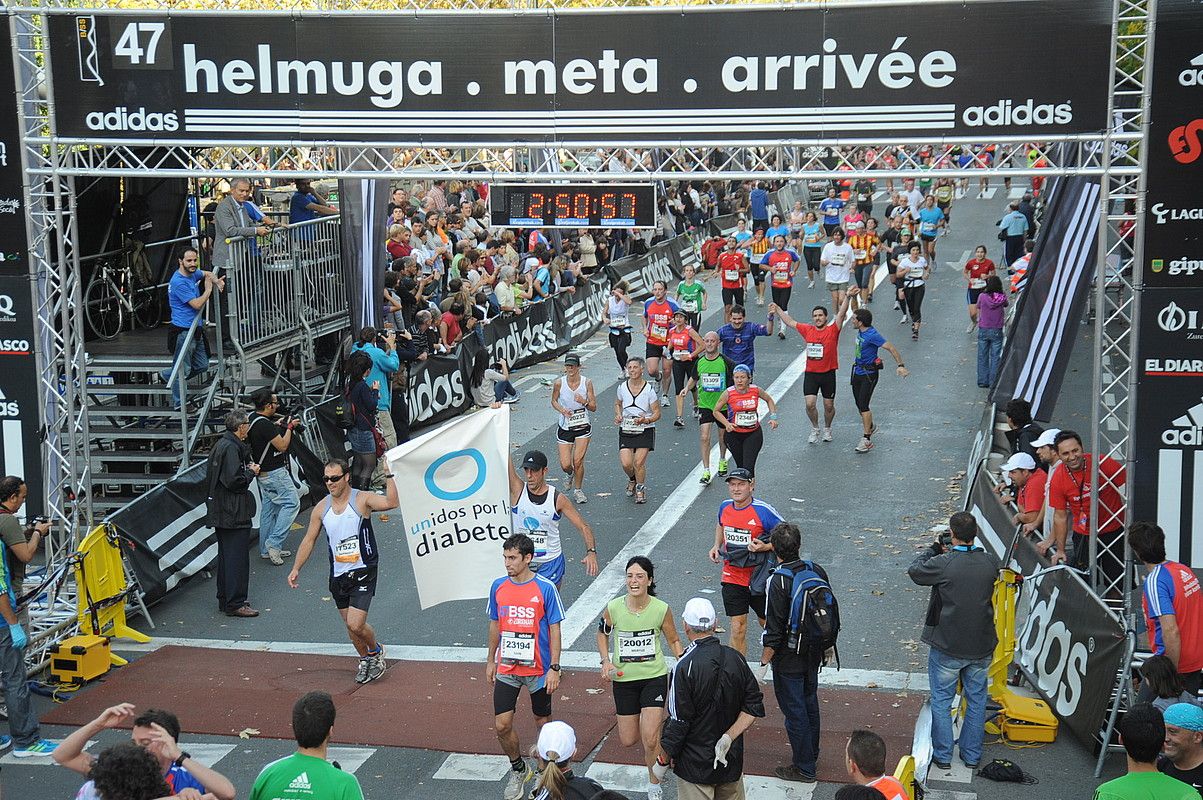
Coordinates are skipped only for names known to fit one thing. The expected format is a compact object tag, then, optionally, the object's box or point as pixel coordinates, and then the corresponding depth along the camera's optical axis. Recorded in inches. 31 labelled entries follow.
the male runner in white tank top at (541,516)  416.2
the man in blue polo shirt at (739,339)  695.1
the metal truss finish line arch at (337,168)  404.5
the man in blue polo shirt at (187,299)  603.8
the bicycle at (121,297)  695.1
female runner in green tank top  339.9
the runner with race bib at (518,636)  350.6
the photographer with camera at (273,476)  545.0
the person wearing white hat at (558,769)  255.4
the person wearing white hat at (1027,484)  455.5
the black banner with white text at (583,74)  415.8
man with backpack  350.9
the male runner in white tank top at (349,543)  426.9
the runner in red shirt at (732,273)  992.2
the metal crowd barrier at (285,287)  646.5
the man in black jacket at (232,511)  509.7
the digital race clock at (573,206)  555.5
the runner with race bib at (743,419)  597.3
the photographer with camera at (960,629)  359.3
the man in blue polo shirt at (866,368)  696.4
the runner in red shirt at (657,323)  775.7
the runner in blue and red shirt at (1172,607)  349.7
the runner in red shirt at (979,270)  890.1
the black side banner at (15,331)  461.1
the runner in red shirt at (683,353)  731.4
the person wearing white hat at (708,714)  301.0
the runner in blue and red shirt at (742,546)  414.9
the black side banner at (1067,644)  370.6
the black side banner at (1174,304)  384.5
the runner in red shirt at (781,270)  979.3
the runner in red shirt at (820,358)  687.7
